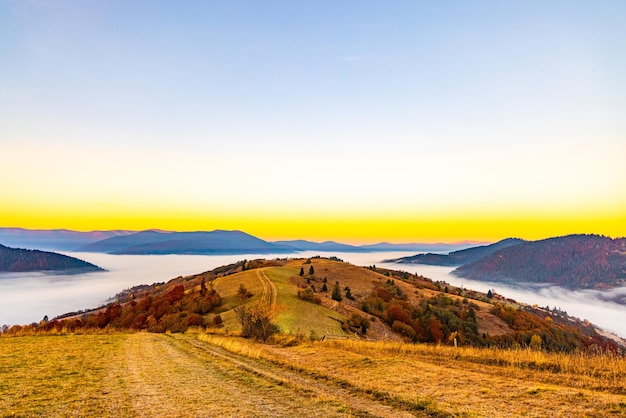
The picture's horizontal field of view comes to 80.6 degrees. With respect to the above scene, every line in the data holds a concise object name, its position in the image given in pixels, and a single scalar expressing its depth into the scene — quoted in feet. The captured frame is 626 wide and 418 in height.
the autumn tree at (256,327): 88.43
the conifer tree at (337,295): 234.25
